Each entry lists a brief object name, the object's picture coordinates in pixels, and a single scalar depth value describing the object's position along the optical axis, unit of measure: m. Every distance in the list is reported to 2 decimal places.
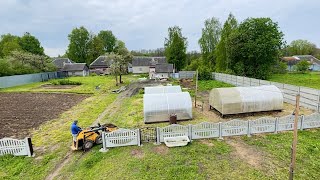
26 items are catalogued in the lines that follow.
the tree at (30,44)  59.95
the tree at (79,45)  65.58
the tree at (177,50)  51.84
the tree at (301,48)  87.44
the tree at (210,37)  51.91
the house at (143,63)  55.03
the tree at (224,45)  41.58
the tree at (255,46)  32.97
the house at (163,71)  44.03
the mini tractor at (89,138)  9.85
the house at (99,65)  57.82
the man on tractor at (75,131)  9.84
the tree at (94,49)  67.50
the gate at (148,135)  10.51
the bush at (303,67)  48.68
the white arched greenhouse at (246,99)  14.55
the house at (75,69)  53.16
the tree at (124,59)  33.34
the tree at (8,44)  53.71
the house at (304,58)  63.50
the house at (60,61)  58.81
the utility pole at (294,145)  6.16
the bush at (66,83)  35.59
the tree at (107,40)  74.25
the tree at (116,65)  32.38
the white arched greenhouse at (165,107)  13.82
